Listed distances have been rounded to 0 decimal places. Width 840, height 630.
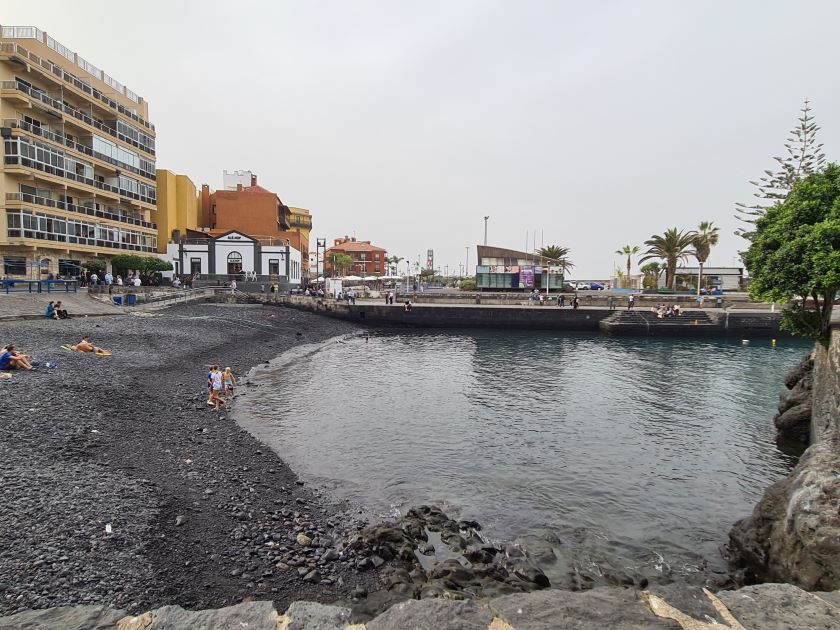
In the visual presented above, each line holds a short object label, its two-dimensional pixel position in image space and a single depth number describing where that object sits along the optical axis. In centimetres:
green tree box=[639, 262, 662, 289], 8525
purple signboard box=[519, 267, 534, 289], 7125
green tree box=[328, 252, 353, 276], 12106
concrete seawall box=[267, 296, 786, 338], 5134
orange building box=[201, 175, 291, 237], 7175
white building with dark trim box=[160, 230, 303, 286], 5772
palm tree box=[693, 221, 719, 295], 6756
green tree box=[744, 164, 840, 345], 1388
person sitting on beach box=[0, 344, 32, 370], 1655
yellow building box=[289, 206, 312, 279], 9684
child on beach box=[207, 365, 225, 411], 1816
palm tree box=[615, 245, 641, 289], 9032
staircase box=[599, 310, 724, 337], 4728
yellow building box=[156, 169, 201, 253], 5891
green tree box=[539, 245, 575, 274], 9162
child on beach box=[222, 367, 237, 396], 2005
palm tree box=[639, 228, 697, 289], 6831
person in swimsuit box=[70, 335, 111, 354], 2116
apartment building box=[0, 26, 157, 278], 3728
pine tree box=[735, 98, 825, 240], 4609
